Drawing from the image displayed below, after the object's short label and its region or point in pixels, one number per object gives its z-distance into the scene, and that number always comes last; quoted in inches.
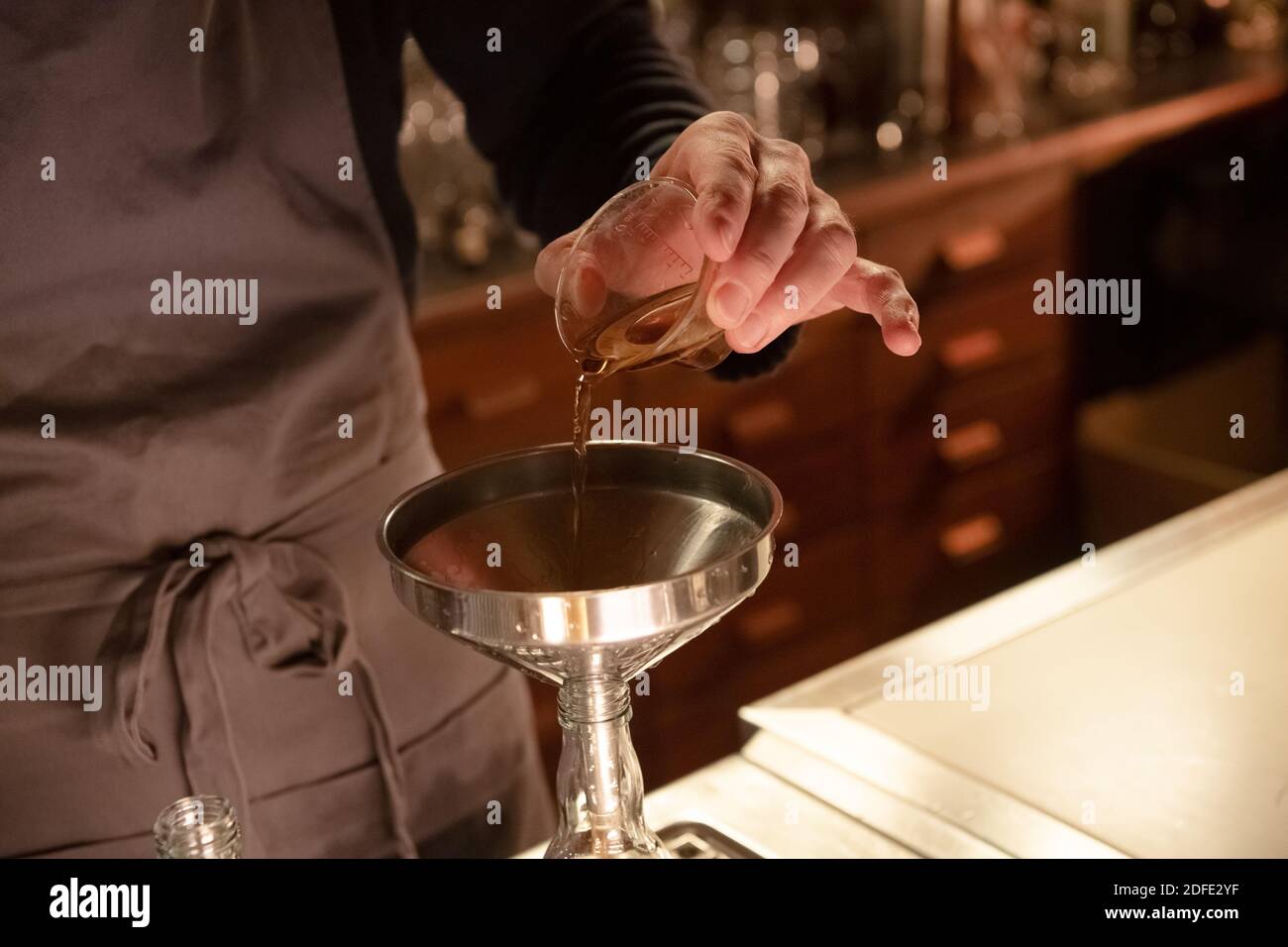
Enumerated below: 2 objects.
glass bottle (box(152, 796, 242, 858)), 28.1
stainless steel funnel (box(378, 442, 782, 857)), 25.8
